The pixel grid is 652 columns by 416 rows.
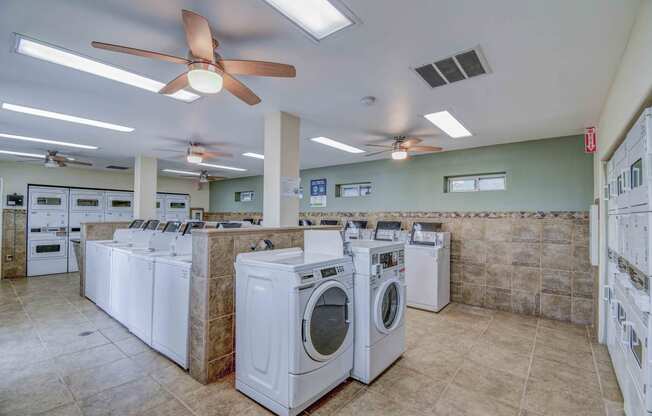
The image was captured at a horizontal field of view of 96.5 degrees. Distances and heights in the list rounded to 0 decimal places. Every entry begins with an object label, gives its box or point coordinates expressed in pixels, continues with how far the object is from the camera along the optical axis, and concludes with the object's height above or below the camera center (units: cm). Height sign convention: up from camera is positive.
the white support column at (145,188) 578 +50
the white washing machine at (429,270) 436 -85
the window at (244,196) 894 +55
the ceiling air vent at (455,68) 217 +119
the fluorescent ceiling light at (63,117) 335 +119
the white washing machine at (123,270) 342 -70
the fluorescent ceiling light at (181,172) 776 +114
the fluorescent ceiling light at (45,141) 451 +117
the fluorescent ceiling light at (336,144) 464 +119
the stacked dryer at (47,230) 666 -44
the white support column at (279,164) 340 +59
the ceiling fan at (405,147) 431 +101
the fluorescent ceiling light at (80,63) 210 +120
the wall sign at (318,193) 711 +53
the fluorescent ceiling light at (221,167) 701 +117
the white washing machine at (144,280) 299 -73
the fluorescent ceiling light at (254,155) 581 +119
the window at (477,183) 477 +57
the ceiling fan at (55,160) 548 +99
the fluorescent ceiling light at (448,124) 346 +118
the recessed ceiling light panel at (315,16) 165 +119
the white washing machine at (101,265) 397 -78
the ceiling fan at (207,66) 169 +97
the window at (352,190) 648 +57
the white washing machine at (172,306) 255 -86
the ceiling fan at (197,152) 482 +107
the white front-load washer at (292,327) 196 -82
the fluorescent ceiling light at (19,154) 559 +115
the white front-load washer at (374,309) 240 -81
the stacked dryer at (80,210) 717 +5
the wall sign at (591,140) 355 +94
